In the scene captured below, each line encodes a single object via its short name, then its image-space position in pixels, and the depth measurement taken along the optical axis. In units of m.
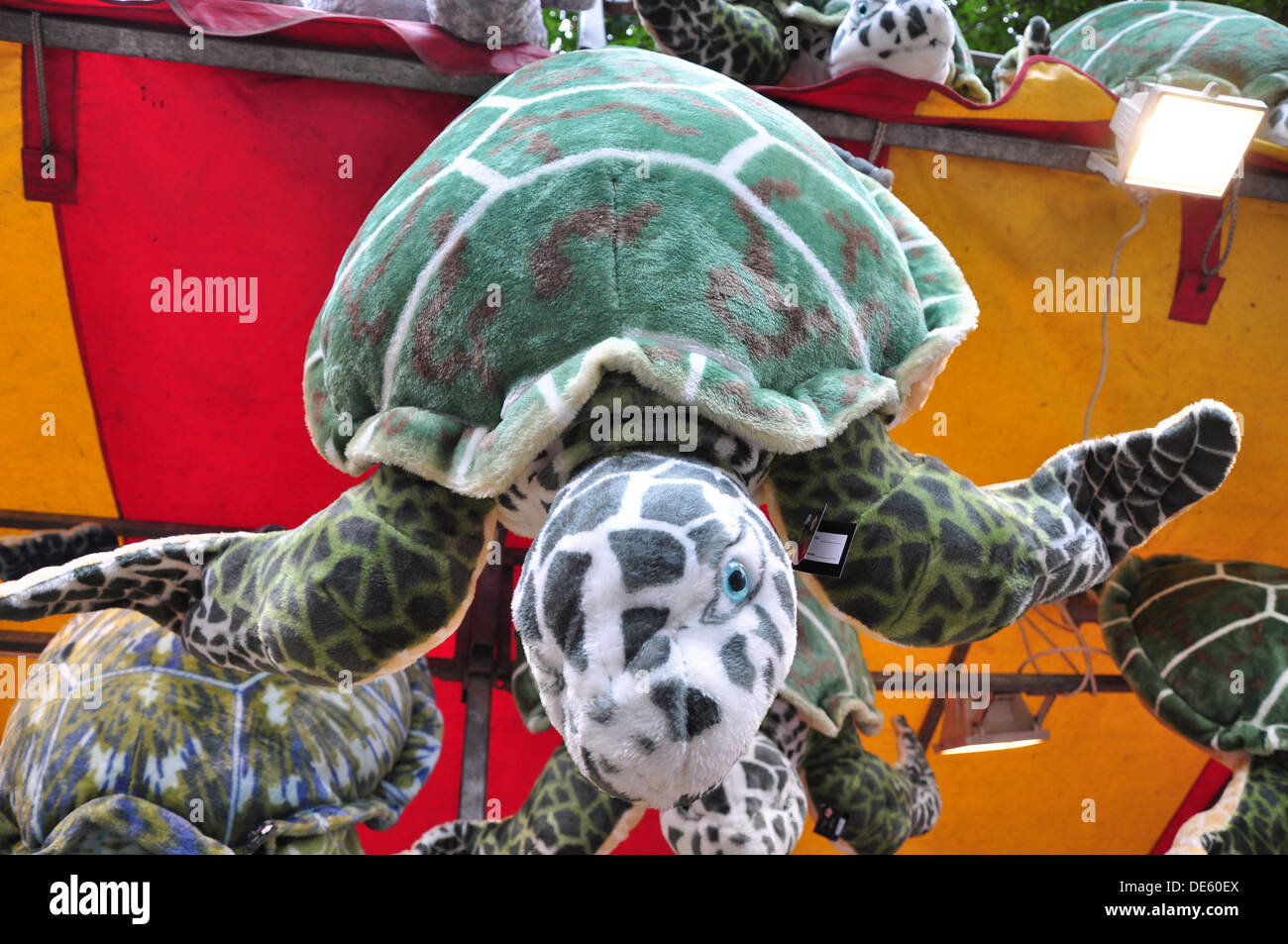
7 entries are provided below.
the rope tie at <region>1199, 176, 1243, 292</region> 2.24
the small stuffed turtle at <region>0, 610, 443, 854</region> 1.57
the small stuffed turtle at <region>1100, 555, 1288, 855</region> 2.02
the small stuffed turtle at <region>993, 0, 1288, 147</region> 2.39
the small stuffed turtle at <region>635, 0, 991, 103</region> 2.09
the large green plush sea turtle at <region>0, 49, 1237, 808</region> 1.09
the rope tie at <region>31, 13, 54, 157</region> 1.86
